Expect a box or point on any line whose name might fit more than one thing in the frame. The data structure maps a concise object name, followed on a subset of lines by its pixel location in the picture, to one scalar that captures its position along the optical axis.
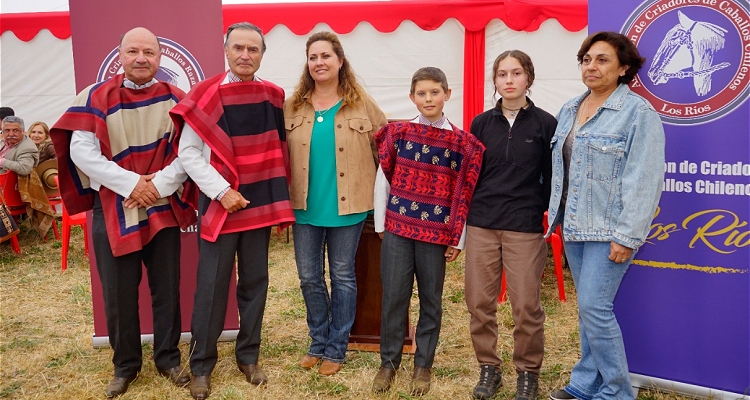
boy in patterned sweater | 3.02
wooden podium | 3.77
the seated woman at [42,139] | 7.40
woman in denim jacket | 2.55
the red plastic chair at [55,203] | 7.26
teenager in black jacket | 2.88
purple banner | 2.73
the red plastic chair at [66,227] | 5.77
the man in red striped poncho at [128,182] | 2.95
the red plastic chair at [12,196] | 6.71
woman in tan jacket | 3.26
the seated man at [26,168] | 6.71
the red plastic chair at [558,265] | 4.81
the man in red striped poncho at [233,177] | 2.98
